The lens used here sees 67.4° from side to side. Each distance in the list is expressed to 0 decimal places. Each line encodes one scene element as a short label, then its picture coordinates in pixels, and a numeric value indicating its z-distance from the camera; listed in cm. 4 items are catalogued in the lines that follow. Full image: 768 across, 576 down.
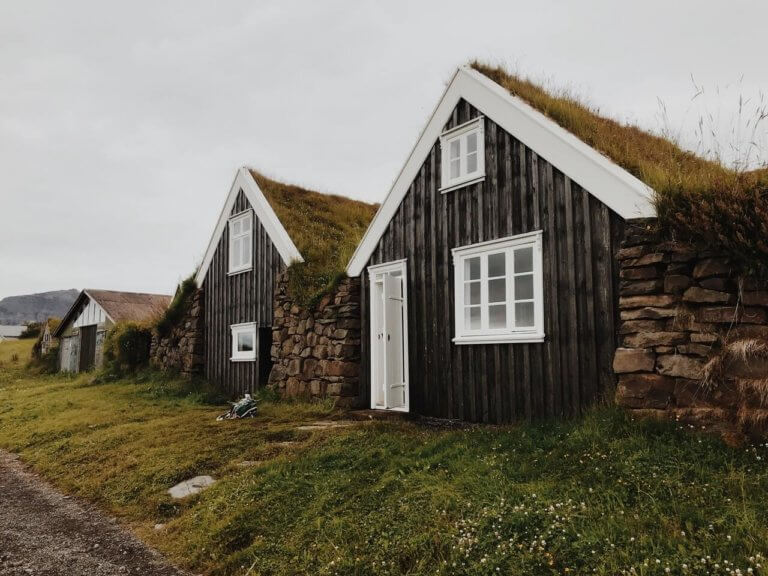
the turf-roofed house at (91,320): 2661
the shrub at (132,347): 2028
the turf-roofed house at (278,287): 1234
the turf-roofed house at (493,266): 774
